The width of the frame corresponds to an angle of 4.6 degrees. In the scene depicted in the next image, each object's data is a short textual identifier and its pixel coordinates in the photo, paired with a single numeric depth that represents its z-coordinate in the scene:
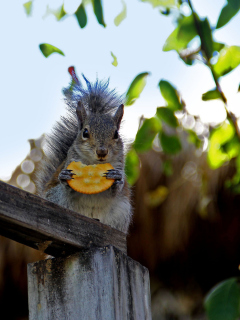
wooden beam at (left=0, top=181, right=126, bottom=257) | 2.44
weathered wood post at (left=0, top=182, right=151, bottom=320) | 2.44
